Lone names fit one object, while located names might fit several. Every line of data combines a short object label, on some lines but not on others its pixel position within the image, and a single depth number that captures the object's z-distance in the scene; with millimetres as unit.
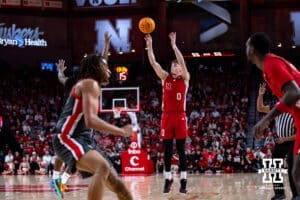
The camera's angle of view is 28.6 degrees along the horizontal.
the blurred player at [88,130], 5812
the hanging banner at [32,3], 28539
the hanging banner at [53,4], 29078
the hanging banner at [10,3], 27894
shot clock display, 26844
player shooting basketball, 10258
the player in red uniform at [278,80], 4949
